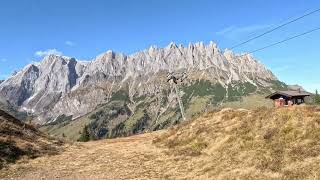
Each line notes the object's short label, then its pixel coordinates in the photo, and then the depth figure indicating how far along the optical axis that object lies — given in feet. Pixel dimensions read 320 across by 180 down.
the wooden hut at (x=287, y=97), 213.54
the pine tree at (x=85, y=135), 286.79
